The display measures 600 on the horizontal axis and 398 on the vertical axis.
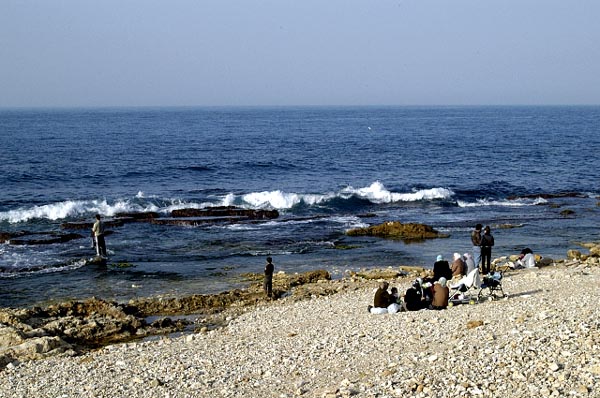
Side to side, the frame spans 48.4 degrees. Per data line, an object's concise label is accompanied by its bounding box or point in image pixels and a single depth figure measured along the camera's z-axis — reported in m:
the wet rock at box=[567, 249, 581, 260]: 23.28
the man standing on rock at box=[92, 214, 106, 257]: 24.88
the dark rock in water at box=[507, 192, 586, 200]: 40.25
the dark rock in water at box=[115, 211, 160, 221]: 33.22
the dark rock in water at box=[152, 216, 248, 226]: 32.19
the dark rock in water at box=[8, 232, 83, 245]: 27.78
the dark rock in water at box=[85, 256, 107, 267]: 24.29
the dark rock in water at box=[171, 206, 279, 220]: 34.31
